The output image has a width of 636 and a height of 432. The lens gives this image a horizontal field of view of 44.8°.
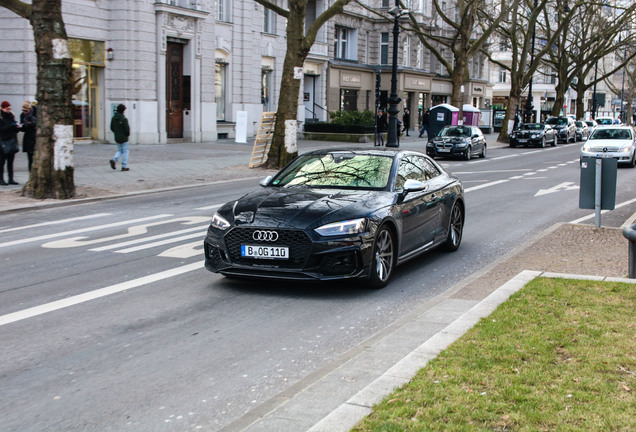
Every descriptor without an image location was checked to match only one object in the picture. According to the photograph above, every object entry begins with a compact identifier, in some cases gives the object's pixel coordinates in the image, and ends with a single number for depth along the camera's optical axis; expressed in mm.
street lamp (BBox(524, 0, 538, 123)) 57656
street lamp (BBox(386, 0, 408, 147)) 32781
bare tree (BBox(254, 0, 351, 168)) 23078
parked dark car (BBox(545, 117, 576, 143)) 51750
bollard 7703
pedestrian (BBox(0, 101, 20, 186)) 16812
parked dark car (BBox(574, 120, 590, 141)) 56225
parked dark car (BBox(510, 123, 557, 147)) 43594
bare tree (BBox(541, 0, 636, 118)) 55003
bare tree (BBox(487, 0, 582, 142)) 46719
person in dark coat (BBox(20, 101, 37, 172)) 17469
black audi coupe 7617
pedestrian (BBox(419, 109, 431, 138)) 46547
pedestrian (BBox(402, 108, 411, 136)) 51253
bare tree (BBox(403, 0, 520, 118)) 40344
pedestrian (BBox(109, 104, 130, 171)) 20500
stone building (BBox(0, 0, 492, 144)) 29922
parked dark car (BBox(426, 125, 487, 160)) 31469
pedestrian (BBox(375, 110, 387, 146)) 37406
